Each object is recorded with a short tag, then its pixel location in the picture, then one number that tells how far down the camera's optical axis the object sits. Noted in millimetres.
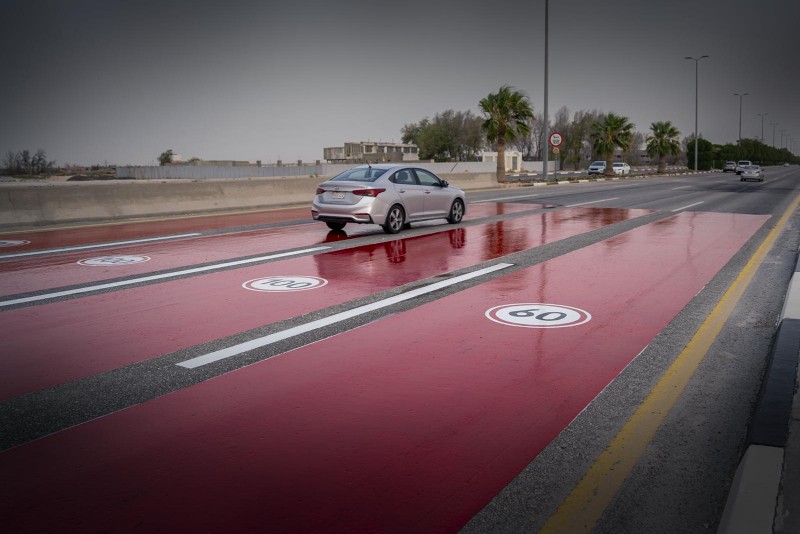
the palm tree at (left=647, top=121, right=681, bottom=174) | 89562
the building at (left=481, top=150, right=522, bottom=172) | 105188
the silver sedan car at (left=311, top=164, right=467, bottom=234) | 15008
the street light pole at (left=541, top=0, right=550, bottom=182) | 42297
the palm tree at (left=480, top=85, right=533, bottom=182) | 48094
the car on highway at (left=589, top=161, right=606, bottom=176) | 72125
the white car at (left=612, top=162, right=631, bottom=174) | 74950
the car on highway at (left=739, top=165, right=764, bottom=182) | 51219
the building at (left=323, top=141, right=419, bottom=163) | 120038
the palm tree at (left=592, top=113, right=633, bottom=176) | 70500
